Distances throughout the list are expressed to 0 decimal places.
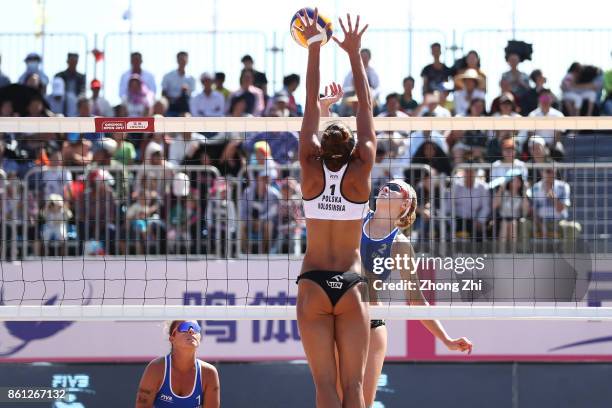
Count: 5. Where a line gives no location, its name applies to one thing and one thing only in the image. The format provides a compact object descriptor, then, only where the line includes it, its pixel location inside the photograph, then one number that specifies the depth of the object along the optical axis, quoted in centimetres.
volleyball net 1953
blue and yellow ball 1267
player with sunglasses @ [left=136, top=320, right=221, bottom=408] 1569
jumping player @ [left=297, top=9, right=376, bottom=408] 1156
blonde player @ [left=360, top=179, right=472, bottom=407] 1405
